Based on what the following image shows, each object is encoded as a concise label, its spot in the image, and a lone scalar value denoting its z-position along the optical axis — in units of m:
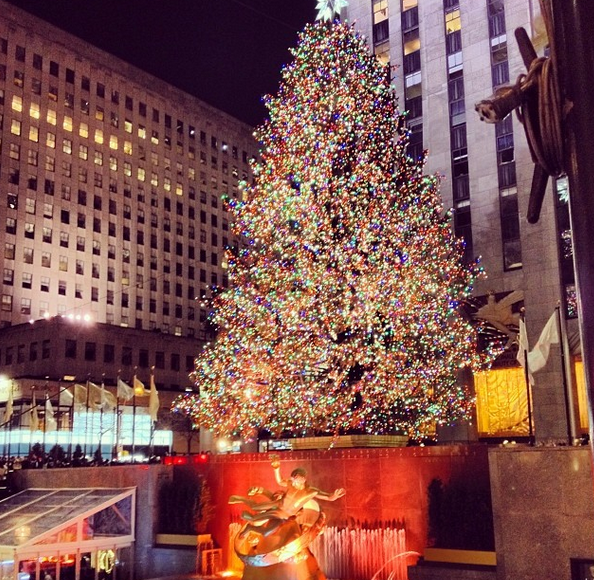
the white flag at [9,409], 37.44
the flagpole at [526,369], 18.08
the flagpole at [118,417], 31.63
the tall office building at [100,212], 72.31
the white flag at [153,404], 30.14
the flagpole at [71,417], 32.87
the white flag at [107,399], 32.44
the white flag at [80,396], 33.03
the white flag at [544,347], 18.22
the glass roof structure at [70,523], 19.36
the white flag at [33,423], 36.38
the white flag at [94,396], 32.62
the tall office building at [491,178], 31.77
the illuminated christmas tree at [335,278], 24.22
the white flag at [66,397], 39.99
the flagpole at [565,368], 16.16
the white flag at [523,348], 18.81
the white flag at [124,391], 31.84
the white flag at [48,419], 35.72
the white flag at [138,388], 31.81
